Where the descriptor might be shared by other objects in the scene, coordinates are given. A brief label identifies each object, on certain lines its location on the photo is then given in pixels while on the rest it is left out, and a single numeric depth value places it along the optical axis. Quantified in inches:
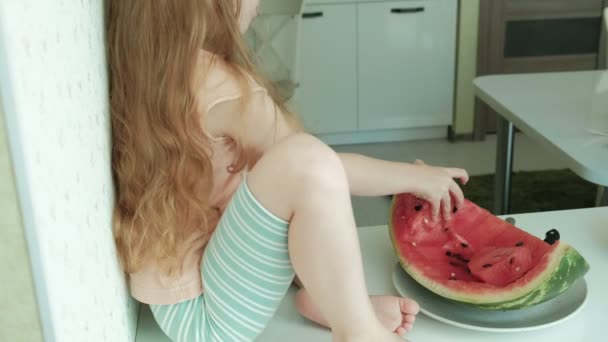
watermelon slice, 37.6
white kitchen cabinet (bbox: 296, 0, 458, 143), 123.0
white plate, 37.8
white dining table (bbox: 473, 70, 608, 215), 50.0
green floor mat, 104.1
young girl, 34.0
